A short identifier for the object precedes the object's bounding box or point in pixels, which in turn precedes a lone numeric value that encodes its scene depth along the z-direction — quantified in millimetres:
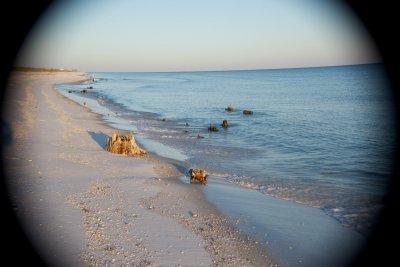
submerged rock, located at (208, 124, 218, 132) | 22231
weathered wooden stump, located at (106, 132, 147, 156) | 13602
